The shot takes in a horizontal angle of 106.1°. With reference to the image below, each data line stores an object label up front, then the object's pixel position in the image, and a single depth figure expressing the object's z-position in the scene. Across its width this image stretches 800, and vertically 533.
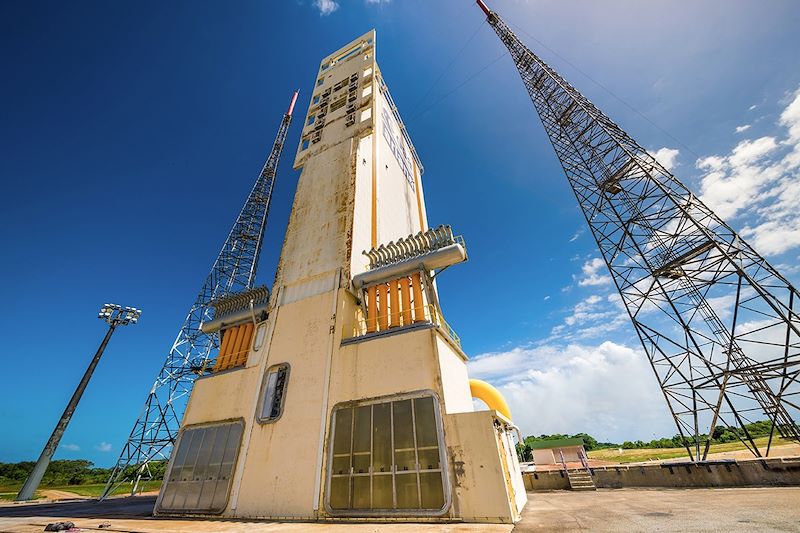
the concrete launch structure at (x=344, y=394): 7.78
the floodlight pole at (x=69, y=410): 23.36
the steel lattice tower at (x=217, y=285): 23.20
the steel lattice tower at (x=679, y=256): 13.37
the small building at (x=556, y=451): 23.12
